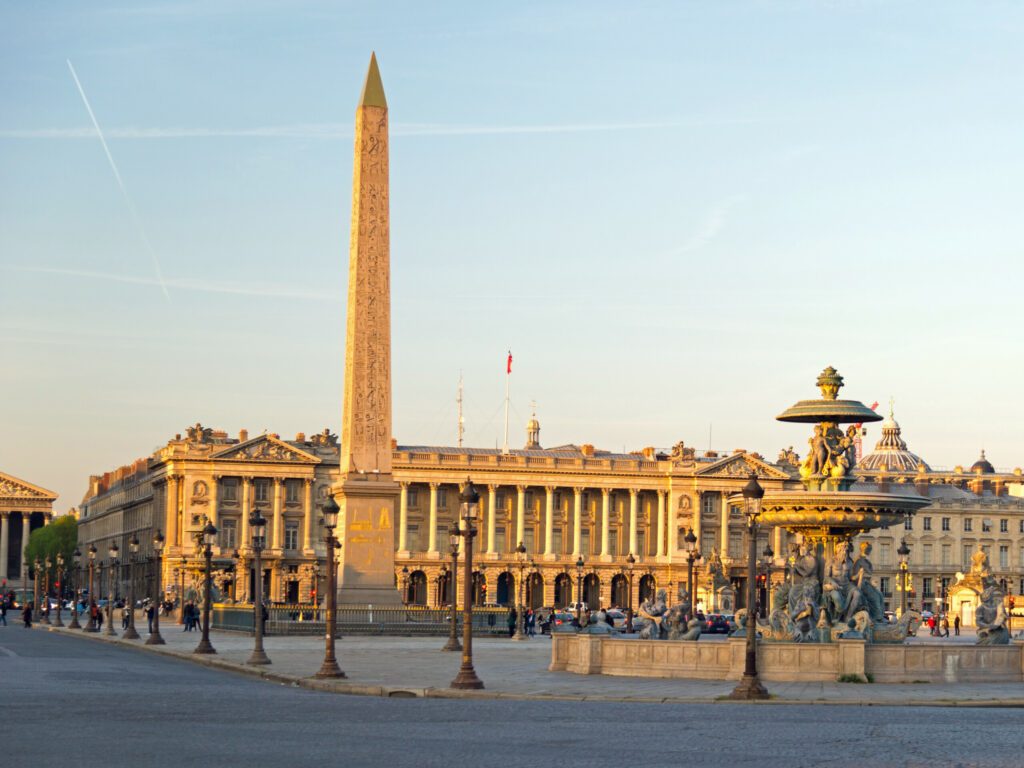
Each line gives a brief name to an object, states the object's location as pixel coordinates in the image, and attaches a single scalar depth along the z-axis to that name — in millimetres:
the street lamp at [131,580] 66125
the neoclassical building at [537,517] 148000
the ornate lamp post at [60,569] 127462
